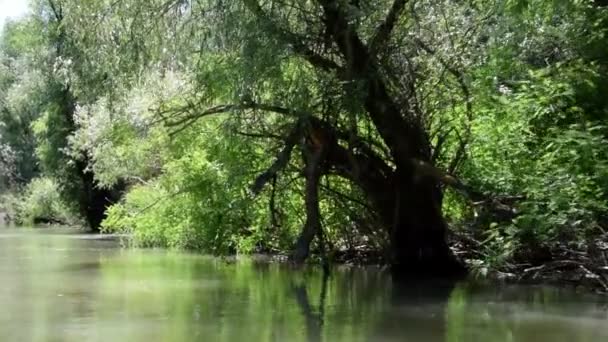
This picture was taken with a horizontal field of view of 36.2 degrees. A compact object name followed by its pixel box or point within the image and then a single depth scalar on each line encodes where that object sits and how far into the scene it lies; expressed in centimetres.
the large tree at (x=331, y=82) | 1434
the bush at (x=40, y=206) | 4369
